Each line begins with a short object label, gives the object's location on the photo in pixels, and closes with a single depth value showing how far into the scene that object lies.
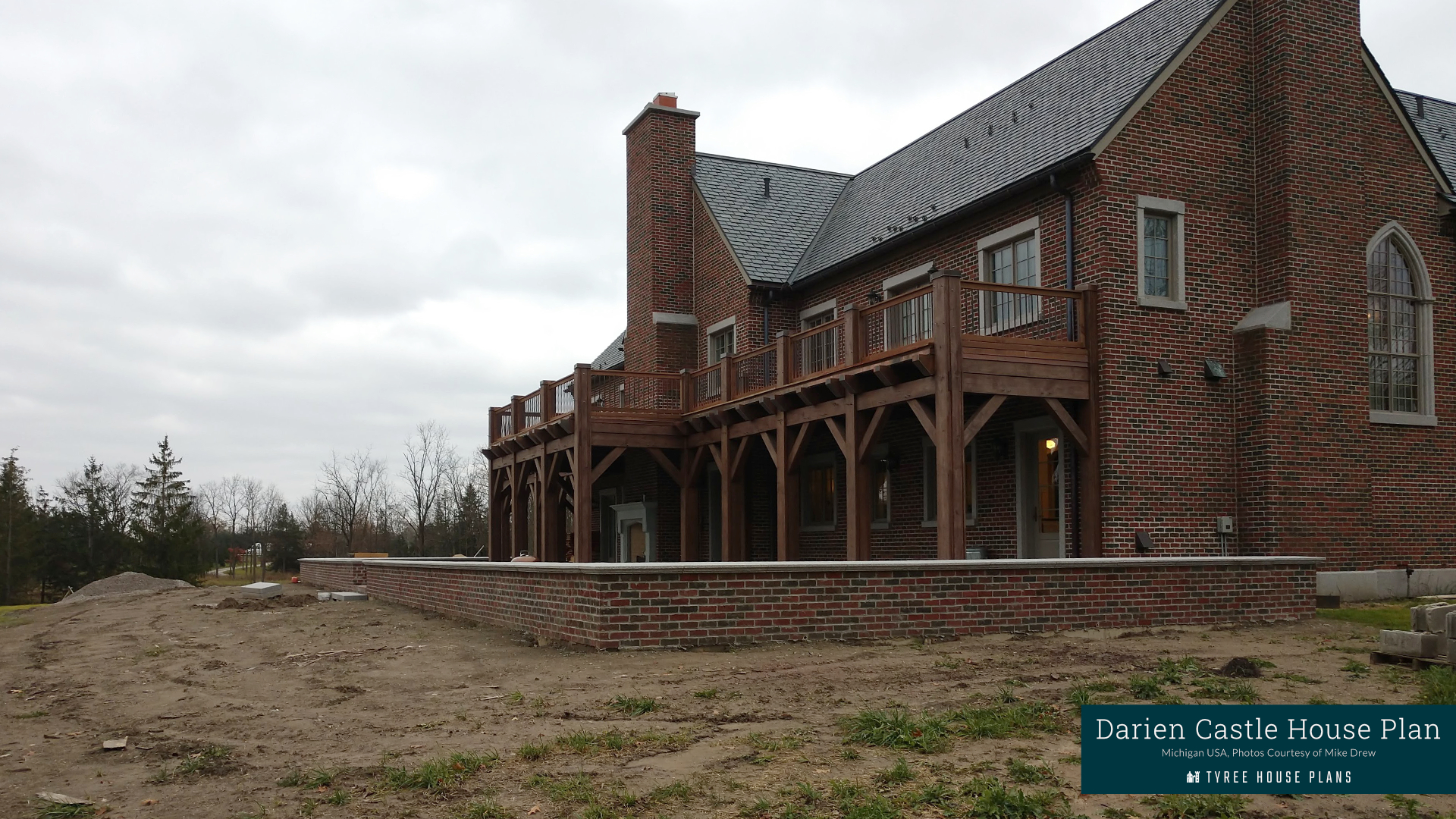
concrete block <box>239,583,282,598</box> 21.19
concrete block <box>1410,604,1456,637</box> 9.15
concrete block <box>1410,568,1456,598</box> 15.95
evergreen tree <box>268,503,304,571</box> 59.50
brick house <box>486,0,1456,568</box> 14.86
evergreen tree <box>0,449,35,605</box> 52.78
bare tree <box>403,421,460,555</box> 58.50
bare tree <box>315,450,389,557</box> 62.28
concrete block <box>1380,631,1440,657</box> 8.74
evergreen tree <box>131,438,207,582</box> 55.72
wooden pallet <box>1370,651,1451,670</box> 8.71
